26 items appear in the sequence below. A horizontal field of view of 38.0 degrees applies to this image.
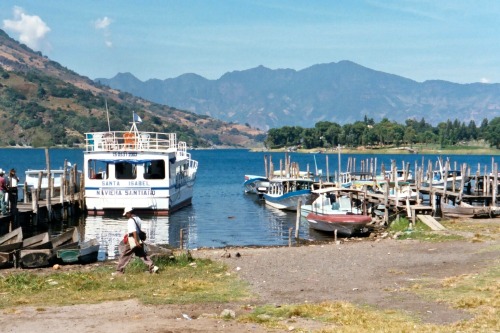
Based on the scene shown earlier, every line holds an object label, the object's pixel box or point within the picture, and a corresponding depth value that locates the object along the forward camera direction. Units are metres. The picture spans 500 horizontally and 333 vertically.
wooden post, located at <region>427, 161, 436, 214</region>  45.54
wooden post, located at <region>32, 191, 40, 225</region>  41.52
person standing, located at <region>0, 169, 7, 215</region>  36.53
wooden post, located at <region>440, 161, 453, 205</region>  46.49
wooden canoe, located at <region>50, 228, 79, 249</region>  27.23
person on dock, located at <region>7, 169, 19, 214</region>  37.50
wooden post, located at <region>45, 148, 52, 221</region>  43.60
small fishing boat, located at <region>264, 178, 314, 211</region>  53.75
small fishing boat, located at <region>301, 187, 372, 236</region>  36.44
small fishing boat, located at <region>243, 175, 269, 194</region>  71.10
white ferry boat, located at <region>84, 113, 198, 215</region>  47.47
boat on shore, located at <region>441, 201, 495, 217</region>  40.12
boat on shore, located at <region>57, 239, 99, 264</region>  25.22
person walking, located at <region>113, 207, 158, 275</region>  21.22
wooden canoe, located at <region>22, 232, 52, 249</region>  25.09
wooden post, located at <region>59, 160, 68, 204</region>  47.16
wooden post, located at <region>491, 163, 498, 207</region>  45.71
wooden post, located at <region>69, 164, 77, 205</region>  49.28
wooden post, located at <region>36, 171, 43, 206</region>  41.91
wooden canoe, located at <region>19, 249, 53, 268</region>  23.95
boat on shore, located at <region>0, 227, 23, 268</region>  23.91
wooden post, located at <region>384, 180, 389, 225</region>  39.34
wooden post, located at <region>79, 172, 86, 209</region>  50.56
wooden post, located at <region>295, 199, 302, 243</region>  36.72
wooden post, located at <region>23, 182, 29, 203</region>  44.28
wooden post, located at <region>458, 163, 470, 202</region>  46.06
